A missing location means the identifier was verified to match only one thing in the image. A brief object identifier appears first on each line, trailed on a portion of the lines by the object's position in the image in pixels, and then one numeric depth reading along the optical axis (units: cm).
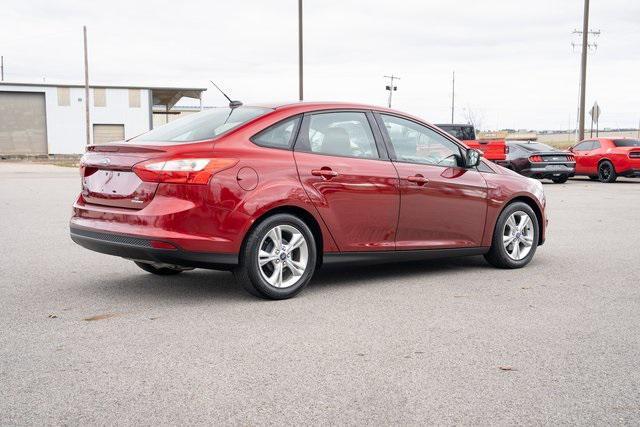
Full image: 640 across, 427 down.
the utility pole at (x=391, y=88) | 7394
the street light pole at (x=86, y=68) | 5009
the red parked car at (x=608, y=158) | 2492
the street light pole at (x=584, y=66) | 3556
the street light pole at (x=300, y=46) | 3725
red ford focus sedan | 593
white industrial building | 5609
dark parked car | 2433
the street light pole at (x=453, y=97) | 9031
